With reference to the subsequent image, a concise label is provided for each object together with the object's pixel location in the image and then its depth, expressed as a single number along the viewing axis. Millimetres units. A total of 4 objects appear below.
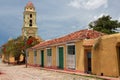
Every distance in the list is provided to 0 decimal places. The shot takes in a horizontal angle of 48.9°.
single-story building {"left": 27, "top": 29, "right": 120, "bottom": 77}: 9527
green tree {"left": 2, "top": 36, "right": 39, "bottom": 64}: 26195
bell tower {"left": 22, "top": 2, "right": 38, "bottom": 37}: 34494
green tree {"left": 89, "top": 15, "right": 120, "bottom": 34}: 24318
